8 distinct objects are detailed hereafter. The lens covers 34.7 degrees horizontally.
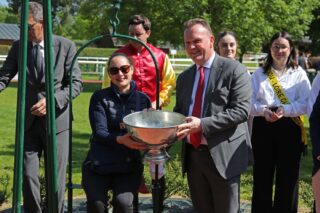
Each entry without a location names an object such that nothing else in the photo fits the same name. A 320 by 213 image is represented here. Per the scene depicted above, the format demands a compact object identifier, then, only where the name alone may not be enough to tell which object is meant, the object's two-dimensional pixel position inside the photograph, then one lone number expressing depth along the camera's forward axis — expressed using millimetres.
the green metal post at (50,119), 2672
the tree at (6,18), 83162
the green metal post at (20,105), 2504
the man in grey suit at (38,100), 4469
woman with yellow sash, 4688
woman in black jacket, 3963
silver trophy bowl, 3186
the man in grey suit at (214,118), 3529
